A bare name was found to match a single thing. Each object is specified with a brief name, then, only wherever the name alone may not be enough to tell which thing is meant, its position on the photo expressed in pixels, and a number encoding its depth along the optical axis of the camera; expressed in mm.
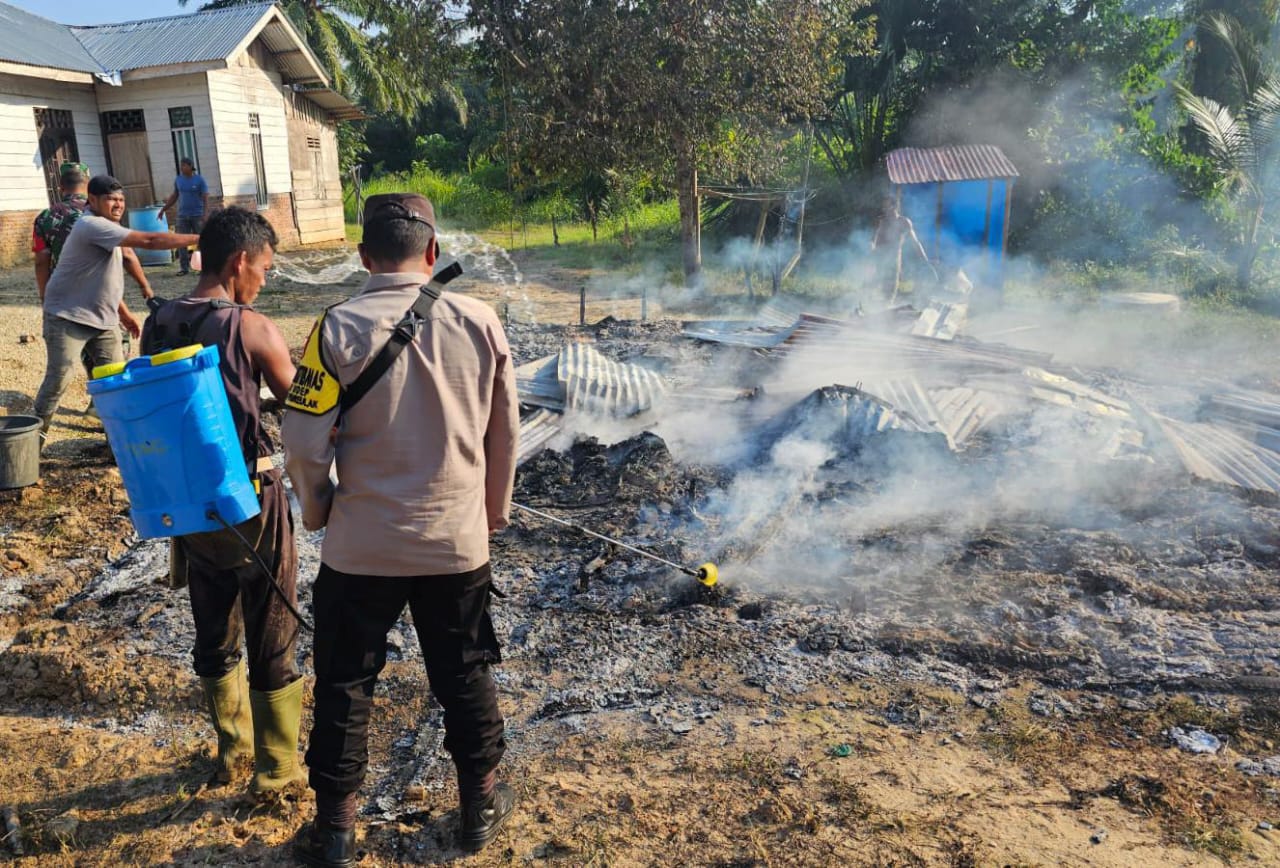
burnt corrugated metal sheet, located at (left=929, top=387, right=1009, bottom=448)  6250
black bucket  5172
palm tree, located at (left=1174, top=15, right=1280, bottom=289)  12594
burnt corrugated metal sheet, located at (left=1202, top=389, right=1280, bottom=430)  6871
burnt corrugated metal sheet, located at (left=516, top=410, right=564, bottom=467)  6074
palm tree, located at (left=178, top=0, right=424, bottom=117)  21812
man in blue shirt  13367
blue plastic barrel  13969
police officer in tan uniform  2195
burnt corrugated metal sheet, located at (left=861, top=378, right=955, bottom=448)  6043
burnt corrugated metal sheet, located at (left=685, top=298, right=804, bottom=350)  8828
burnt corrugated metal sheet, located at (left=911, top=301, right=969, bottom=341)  9286
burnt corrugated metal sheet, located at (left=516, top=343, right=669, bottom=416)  6695
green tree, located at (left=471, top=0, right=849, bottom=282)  10992
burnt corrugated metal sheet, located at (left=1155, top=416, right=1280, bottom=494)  5770
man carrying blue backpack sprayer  2617
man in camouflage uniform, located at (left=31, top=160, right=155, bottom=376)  5855
